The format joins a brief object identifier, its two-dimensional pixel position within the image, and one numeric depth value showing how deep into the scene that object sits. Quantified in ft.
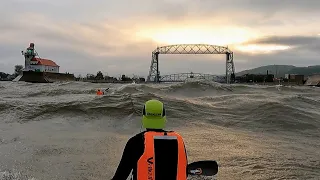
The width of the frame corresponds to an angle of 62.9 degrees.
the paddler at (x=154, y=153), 9.59
